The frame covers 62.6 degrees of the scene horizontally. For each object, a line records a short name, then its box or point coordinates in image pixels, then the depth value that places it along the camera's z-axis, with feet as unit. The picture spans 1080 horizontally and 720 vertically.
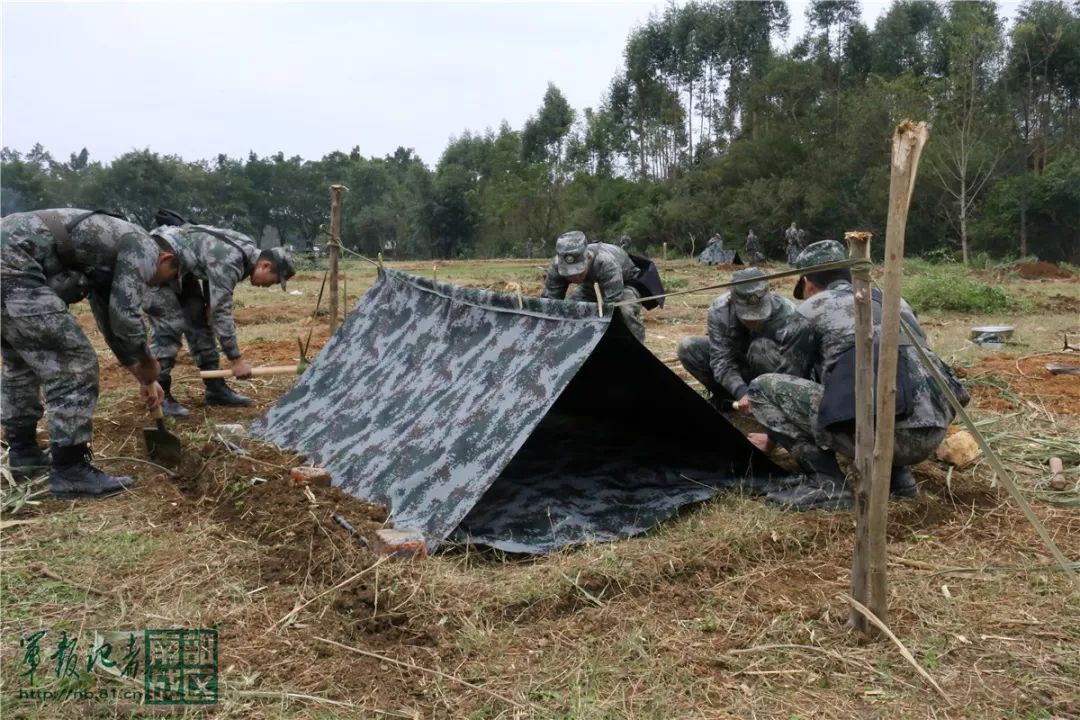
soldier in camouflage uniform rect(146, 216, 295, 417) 21.31
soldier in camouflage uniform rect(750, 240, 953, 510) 13.89
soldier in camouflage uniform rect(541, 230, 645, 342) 22.93
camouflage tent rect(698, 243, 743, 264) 98.22
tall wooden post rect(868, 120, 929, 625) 9.34
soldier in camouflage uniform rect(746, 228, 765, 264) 85.20
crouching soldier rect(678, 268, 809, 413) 17.54
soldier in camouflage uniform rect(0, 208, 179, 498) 15.37
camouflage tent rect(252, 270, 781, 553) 13.83
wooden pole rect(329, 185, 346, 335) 23.84
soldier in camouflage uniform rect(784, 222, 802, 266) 91.90
